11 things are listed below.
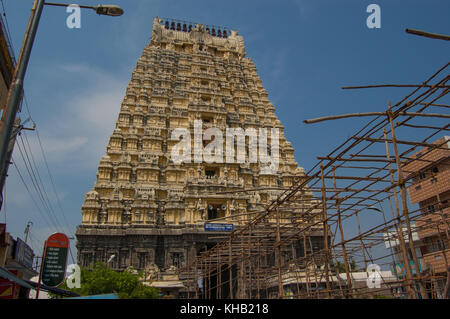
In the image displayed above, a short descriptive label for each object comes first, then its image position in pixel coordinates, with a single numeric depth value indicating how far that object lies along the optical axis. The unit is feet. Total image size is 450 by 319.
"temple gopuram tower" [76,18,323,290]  103.76
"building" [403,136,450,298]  88.63
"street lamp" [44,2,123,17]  27.53
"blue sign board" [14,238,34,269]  72.90
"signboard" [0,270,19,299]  56.65
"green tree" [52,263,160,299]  72.54
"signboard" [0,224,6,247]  63.31
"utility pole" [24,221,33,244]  130.65
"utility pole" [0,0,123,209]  21.87
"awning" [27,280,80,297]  55.06
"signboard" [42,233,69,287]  41.92
